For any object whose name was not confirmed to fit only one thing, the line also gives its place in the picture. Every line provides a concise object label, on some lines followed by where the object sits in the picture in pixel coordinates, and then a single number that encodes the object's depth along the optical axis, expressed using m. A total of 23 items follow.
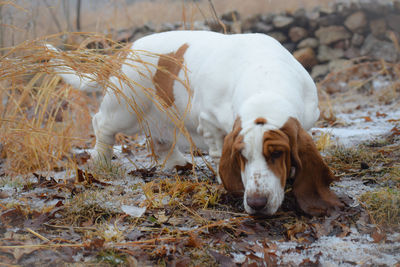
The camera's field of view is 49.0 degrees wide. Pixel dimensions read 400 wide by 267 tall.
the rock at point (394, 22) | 7.73
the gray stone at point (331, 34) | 8.39
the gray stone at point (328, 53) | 8.40
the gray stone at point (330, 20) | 8.40
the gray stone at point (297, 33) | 8.69
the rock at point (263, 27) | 8.92
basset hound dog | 2.15
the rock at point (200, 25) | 8.57
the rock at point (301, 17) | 8.70
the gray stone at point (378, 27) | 7.96
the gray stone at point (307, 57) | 8.20
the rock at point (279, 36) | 8.87
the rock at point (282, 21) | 8.77
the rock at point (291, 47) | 8.81
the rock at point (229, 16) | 9.11
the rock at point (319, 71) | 8.24
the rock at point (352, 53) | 8.27
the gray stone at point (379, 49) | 7.80
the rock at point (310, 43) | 8.61
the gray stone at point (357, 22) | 8.10
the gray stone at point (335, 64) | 8.05
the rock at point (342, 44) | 8.39
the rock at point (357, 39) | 8.24
